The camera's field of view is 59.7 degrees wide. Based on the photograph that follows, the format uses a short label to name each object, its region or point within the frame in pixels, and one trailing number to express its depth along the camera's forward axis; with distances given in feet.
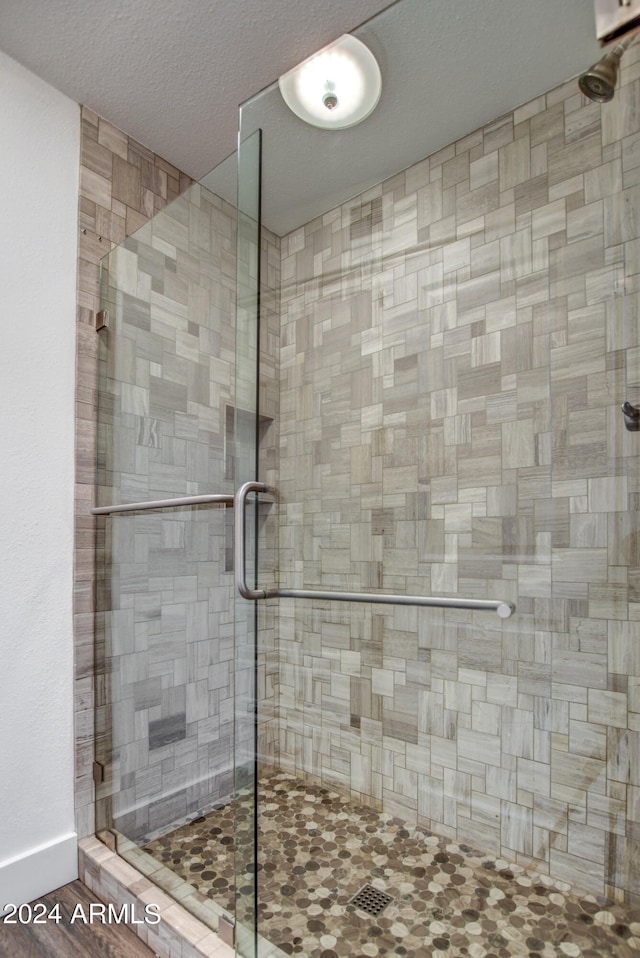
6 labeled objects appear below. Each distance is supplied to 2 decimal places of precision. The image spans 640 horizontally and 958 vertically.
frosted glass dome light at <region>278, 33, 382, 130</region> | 3.76
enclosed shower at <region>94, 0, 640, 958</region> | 2.89
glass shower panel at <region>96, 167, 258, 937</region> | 4.91
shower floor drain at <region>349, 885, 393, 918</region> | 3.21
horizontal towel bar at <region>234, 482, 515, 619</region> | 3.09
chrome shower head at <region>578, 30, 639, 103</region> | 2.94
